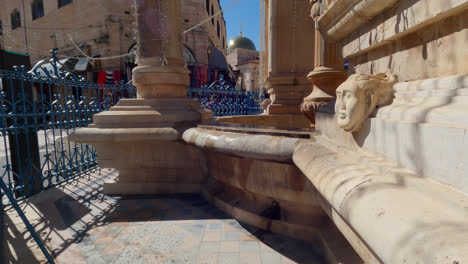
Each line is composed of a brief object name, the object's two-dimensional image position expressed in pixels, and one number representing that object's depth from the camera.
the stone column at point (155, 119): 3.45
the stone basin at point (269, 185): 2.06
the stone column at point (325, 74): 3.99
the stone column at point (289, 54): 5.72
